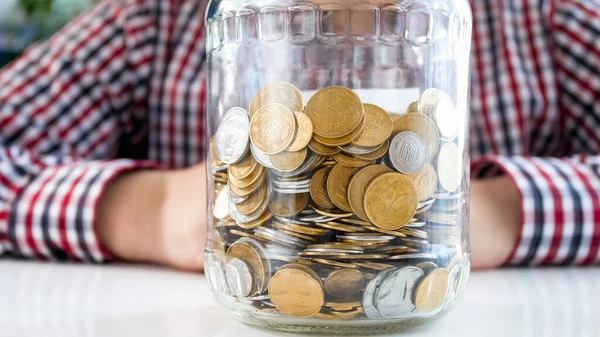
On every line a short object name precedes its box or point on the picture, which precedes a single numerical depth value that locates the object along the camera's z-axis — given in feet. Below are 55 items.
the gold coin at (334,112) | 1.55
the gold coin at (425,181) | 1.59
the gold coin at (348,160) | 1.54
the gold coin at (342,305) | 1.55
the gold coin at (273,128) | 1.57
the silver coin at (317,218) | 1.55
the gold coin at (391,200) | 1.55
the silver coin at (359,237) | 1.55
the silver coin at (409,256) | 1.57
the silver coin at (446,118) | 1.64
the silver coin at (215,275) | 1.67
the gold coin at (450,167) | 1.63
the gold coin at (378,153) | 1.55
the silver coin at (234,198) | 1.62
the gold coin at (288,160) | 1.56
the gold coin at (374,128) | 1.55
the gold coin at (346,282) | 1.55
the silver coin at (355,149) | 1.54
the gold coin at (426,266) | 1.59
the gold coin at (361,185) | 1.54
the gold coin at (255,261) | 1.60
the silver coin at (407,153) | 1.57
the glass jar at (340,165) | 1.55
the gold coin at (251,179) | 1.60
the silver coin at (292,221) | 1.57
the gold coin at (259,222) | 1.60
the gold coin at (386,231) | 1.55
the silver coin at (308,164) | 1.55
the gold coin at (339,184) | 1.54
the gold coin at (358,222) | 1.55
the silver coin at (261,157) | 1.59
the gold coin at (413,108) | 1.62
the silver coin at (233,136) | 1.62
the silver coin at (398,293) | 1.56
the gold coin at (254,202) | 1.60
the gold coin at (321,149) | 1.54
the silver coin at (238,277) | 1.62
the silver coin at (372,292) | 1.55
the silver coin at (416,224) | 1.58
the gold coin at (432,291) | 1.60
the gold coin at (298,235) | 1.56
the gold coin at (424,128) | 1.59
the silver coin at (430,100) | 1.63
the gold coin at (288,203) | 1.57
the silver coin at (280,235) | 1.57
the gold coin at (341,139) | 1.54
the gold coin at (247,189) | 1.60
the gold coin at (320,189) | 1.55
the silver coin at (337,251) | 1.55
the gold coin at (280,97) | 1.58
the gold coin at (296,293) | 1.55
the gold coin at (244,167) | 1.61
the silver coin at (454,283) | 1.65
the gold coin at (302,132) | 1.55
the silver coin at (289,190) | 1.57
